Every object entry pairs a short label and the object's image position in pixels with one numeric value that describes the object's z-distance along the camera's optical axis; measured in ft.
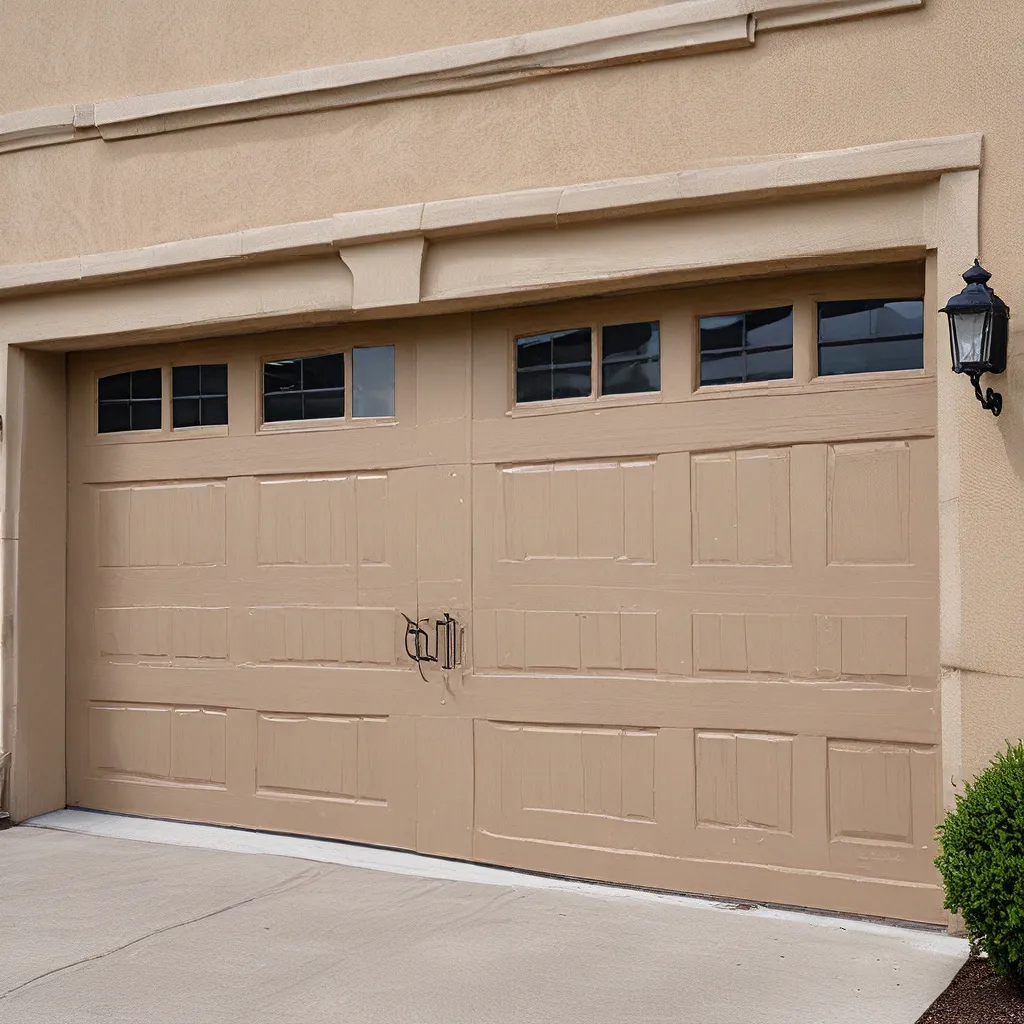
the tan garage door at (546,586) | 16.25
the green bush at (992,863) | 12.59
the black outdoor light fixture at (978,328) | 14.17
